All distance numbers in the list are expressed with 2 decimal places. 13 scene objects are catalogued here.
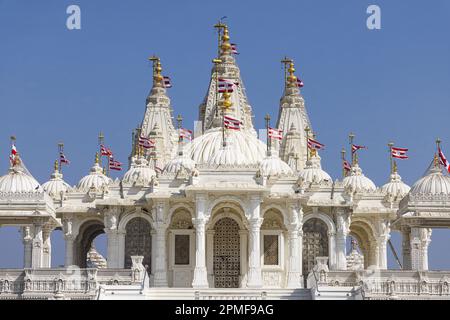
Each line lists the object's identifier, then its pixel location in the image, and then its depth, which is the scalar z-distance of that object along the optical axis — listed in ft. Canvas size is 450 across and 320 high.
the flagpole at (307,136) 245.98
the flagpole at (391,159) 235.40
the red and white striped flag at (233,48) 265.58
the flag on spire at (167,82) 275.18
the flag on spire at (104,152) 244.22
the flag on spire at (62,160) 241.35
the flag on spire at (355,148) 235.20
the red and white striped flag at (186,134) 250.57
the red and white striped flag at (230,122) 209.97
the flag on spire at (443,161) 195.18
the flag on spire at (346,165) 242.74
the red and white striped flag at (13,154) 198.18
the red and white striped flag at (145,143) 234.91
